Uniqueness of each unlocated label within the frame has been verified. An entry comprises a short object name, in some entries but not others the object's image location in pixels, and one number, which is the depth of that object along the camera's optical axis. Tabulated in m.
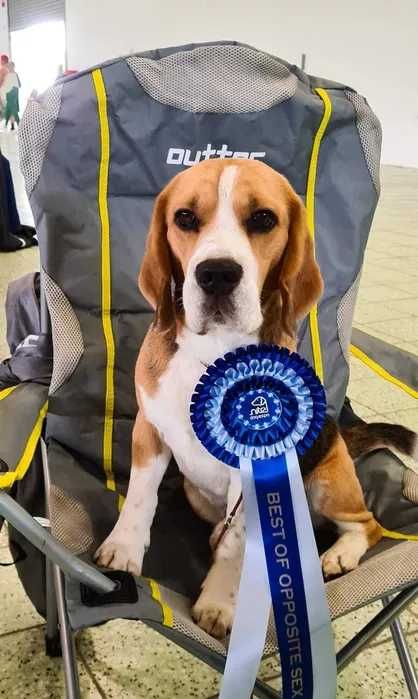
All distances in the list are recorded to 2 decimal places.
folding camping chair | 1.04
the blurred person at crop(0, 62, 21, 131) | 12.95
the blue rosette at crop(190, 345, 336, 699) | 0.80
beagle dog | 0.87
